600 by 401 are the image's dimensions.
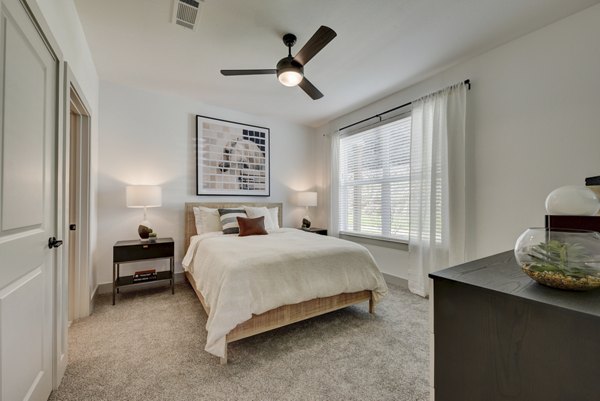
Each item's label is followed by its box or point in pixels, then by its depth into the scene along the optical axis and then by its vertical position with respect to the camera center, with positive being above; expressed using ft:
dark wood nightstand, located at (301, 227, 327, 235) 14.14 -1.70
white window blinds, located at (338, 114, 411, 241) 11.05 +0.96
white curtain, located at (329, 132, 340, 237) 14.42 +0.72
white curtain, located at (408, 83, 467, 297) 8.79 +0.60
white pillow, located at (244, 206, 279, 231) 11.76 -0.66
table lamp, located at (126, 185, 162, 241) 9.56 +0.10
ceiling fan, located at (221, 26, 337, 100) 5.89 +3.80
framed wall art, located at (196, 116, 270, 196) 12.30 +2.21
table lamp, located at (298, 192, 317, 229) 14.51 +0.01
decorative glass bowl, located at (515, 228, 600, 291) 2.35 -0.57
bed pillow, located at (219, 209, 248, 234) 10.77 -0.84
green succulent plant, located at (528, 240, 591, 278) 2.38 -0.57
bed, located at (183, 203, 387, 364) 5.90 -2.24
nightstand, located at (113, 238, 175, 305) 9.20 -2.06
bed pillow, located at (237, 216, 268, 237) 10.27 -1.12
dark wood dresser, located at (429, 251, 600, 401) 2.01 -1.28
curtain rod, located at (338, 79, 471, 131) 8.67 +4.07
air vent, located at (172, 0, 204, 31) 6.11 +4.81
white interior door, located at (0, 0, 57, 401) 3.33 -0.07
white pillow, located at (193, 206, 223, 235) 11.32 -0.92
